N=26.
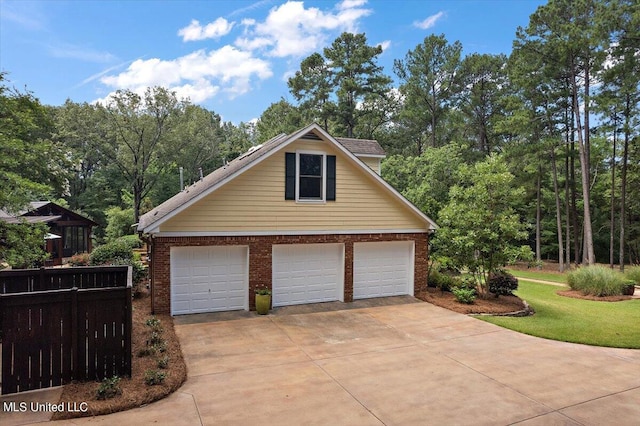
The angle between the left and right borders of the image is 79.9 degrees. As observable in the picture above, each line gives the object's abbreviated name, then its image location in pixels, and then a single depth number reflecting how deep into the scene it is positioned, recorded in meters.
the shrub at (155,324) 9.42
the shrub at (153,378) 6.42
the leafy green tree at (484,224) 13.28
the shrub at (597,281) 16.72
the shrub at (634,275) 20.13
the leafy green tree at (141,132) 30.03
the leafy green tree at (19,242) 9.19
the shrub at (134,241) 24.46
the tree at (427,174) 23.72
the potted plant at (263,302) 11.66
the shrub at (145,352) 7.63
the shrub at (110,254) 15.61
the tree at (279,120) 37.66
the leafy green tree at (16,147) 8.91
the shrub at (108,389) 5.88
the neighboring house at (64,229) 24.34
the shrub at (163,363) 7.17
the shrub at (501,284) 13.98
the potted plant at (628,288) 16.91
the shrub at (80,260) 18.04
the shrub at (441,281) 15.31
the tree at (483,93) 33.03
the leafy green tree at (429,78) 33.69
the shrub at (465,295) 13.25
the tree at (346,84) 35.69
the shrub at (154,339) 8.31
